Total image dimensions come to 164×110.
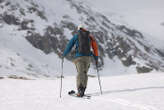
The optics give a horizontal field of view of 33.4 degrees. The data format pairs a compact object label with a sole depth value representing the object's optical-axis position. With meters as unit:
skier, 8.32
